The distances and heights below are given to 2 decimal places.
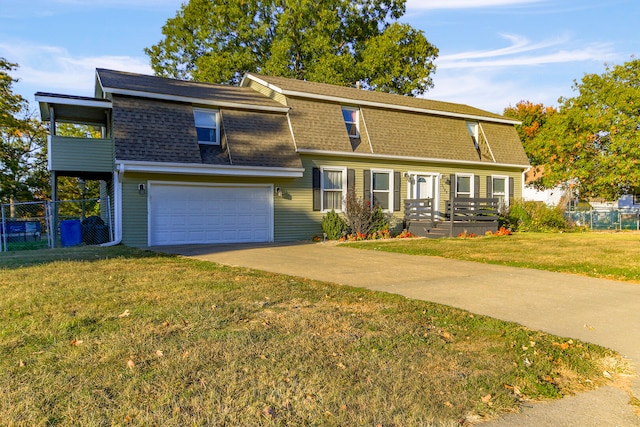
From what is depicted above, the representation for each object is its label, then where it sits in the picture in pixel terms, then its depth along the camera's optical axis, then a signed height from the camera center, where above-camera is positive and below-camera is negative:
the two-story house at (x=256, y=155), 13.52 +1.59
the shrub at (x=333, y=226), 15.67 -0.80
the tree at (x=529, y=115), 37.97 +7.29
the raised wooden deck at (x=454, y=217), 16.56 -0.56
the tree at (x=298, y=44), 27.70 +10.05
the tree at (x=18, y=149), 24.84 +3.08
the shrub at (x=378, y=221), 16.09 -0.67
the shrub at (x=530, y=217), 19.14 -0.62
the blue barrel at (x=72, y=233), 14.89 -0.97
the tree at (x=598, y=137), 24.53 +3.62
